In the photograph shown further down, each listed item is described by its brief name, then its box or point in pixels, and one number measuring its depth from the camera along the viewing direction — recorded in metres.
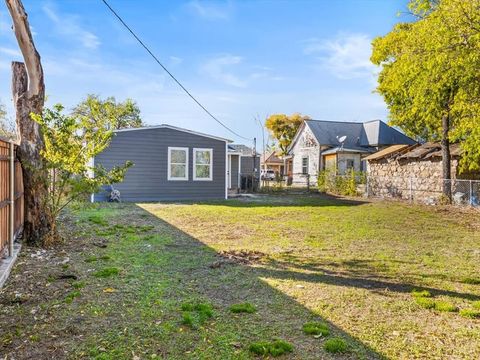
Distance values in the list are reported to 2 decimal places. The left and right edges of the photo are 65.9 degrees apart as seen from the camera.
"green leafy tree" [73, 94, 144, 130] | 34.32
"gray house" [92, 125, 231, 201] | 15.03
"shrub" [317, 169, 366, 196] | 19.45
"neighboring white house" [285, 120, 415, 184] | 25.86
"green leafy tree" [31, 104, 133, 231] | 6.00
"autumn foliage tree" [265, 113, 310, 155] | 41.81
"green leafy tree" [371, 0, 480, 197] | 10.24
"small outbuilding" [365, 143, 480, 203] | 15.35
